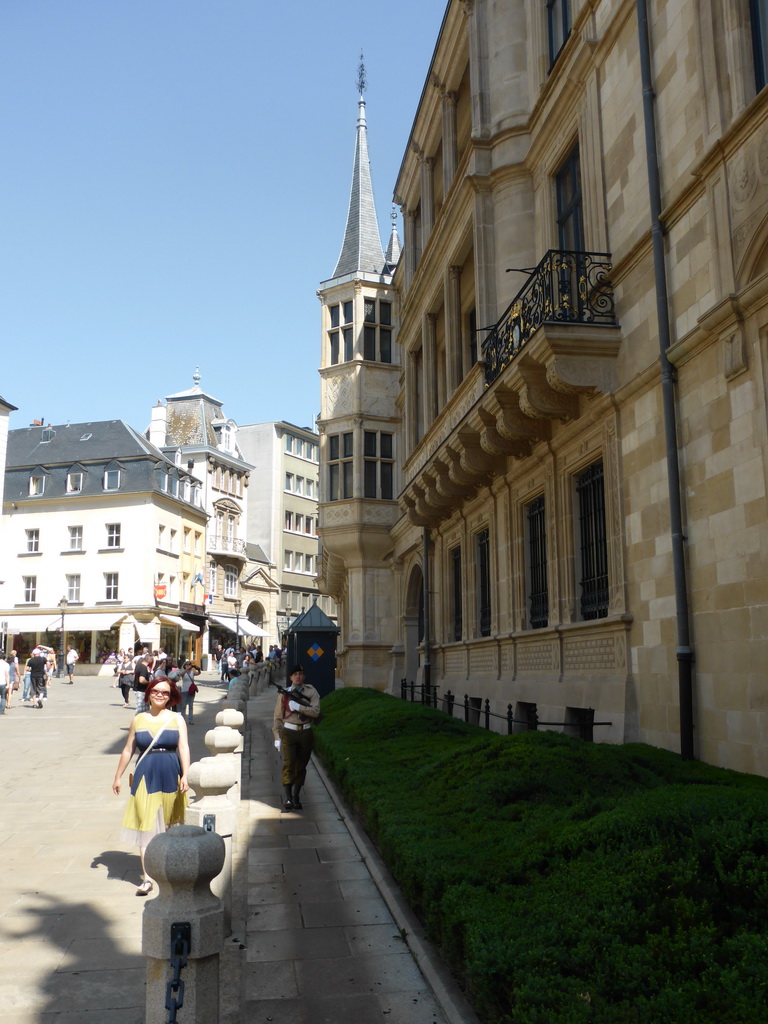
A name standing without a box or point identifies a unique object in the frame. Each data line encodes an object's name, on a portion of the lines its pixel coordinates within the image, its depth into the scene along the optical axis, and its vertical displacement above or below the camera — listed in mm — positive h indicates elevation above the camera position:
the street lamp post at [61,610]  51188 +2859
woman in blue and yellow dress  7125 -887
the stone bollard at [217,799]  5555 -875
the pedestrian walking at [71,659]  43781 +59
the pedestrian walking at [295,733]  10578 -860
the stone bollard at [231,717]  8875 -568
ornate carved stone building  8734 +3547
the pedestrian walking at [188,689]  21406 -707
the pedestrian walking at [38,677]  28031 -514
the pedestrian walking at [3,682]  25641 -588
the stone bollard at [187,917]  3262 -925
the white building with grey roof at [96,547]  52906 +6787
